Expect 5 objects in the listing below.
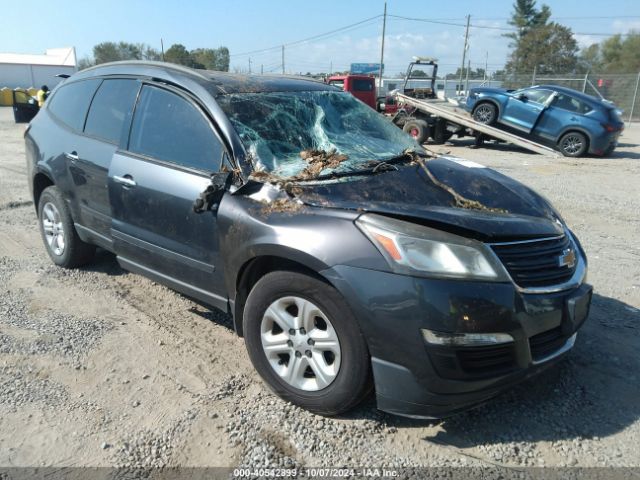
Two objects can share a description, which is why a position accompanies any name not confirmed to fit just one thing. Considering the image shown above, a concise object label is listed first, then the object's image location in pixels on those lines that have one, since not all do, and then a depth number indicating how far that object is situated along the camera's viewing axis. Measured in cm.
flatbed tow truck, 1346
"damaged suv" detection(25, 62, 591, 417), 237
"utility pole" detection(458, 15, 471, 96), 3772
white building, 5353
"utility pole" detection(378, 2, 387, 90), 3955
